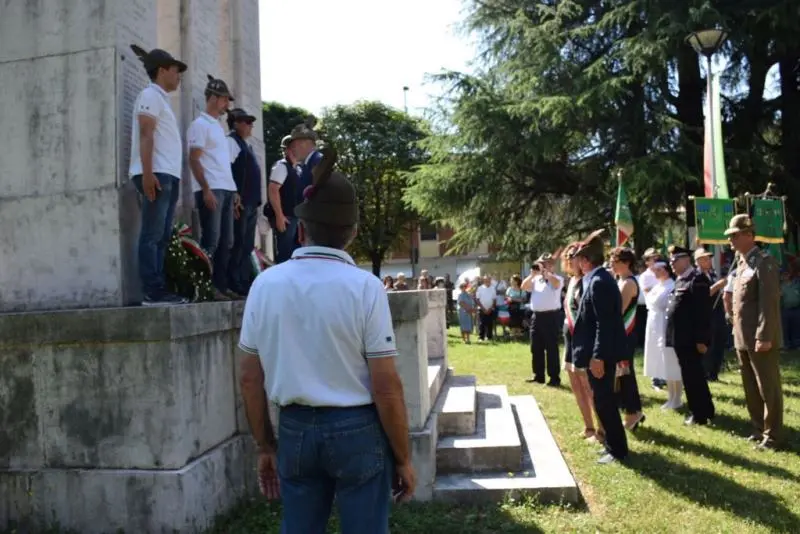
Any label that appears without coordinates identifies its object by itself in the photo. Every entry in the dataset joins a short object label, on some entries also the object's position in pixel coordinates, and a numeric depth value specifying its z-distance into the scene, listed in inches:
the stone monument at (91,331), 164.6
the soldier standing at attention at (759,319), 247.1
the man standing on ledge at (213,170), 218.5
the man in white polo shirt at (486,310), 745.0
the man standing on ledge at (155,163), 183.5
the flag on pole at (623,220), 554.3
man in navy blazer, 235.1
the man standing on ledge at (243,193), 251.3
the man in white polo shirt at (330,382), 98.9
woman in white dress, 329.4
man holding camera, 428.8
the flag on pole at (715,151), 467.5
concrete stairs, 201.0
